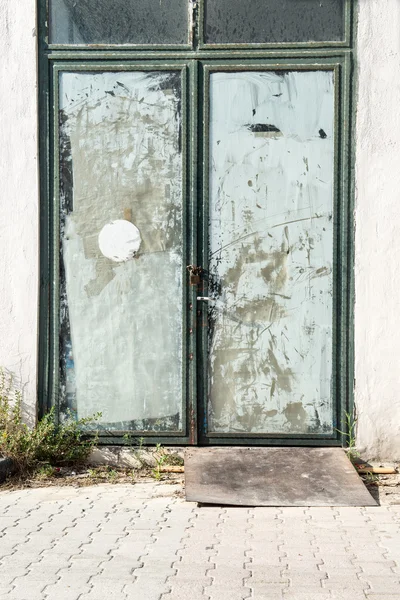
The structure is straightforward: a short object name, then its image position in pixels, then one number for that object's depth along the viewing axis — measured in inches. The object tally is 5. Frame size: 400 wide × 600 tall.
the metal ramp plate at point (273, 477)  222.5
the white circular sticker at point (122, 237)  255.3
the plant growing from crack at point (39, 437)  245.3
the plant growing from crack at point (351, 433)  250.7
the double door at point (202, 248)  252.1
